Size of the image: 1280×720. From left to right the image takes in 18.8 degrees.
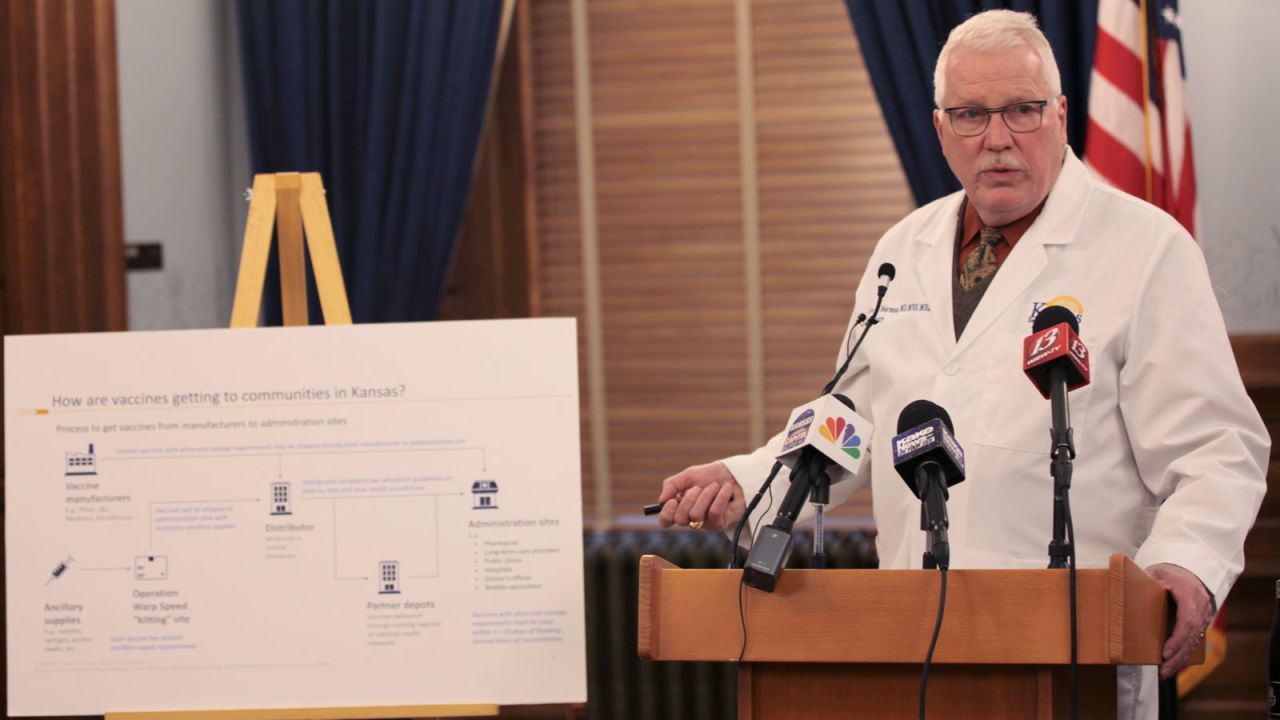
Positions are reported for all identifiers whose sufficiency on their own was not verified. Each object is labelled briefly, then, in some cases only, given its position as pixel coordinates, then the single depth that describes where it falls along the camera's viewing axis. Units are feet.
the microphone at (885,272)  13.68
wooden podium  12.62
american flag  17.36
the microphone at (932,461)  12.54
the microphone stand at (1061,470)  12.77
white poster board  14.69
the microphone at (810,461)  12.76
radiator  18.54
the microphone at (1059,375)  12.78
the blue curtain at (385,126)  19.96
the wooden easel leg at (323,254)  15.63
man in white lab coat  13.93
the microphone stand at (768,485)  12.87
